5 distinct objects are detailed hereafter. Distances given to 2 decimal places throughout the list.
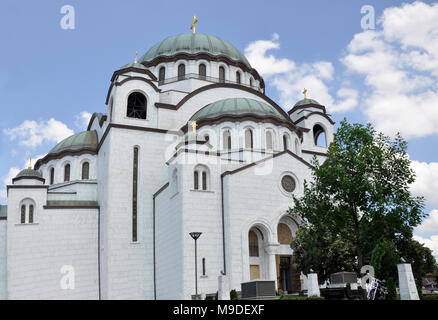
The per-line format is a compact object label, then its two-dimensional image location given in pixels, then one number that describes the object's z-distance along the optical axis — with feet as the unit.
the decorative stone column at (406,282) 50.67
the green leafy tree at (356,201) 68.08
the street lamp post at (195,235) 65.85
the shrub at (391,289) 54.90
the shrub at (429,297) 56.57
